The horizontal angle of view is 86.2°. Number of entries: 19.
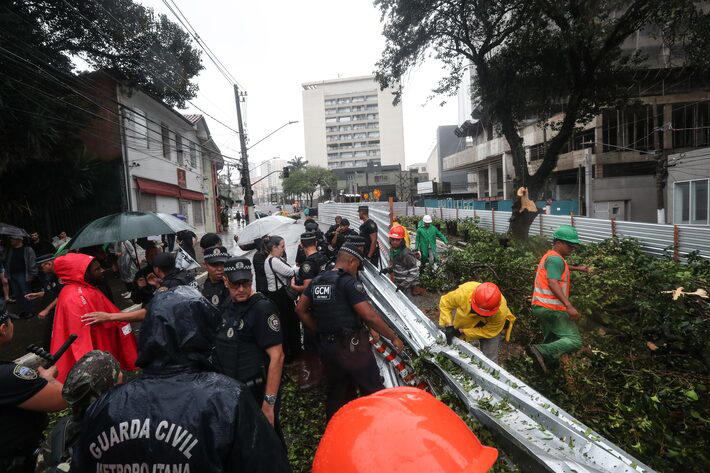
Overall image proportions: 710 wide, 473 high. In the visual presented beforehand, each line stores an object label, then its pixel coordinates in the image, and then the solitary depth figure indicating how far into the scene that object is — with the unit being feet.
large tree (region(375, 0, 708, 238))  30.55
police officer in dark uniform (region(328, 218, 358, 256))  26.91
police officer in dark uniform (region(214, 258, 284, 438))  8.74
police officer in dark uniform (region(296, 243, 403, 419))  10.94
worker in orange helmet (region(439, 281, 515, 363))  12.32
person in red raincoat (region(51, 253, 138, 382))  11.09
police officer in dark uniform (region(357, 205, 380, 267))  26.04
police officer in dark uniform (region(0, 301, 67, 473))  5.74
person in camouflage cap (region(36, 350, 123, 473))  6.19
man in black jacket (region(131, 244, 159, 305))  15.39
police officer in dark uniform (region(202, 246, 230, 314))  12.37
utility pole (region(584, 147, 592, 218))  79.41
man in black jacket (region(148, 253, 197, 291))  12.98
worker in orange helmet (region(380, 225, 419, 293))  24.77
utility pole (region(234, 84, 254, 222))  55.32
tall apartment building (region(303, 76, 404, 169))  310.45
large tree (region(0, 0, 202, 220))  31.99
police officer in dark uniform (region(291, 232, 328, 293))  15.85
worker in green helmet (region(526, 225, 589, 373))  12.54
